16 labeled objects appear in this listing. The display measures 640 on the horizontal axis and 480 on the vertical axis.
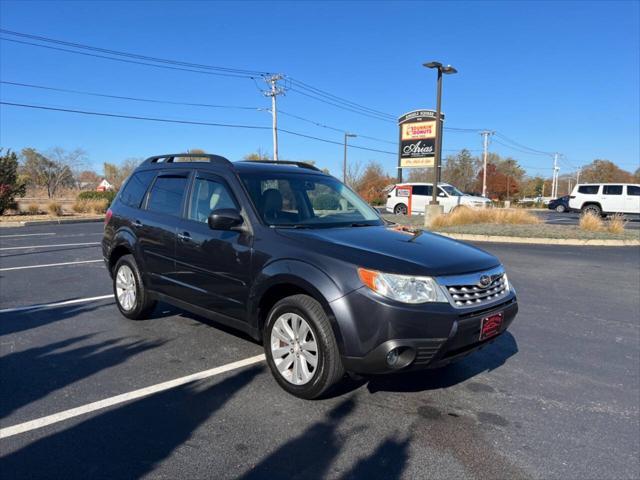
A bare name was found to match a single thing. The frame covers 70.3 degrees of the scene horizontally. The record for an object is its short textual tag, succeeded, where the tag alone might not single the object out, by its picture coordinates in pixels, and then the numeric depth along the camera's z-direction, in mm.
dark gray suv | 3000
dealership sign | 24281
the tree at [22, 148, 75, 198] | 62406
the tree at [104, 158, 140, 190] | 78188
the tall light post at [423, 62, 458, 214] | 17859
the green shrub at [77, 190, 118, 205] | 32203
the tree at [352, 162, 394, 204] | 48906
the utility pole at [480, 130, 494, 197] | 48556
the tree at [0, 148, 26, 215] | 24000
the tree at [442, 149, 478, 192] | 65750
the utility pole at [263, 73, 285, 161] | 38719
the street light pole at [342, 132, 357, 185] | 53625
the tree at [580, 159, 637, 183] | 71875
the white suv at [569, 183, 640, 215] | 23484
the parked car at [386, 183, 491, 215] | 23656
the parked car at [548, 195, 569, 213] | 36412
